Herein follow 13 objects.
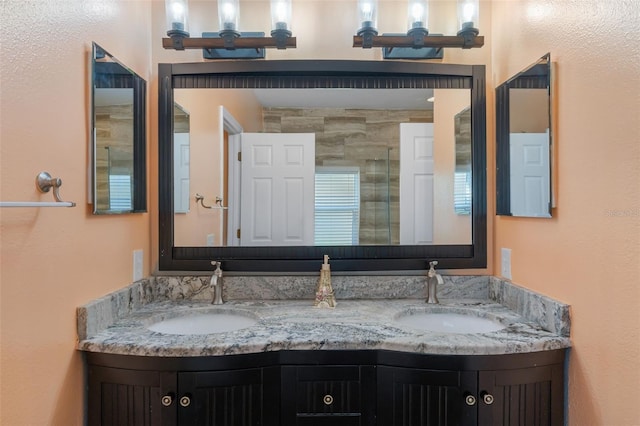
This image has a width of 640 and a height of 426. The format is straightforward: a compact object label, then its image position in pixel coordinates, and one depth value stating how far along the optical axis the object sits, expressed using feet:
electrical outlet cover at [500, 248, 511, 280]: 5.37
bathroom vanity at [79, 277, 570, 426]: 3.92
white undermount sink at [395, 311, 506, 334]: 5.09
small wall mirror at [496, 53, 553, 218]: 4.39
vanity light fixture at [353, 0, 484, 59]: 5.26
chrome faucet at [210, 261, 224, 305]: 5.41
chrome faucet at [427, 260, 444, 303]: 5.46
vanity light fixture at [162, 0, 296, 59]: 5.27
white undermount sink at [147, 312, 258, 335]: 5.04
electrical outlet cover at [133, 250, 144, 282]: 5.27
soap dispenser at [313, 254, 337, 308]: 5.28
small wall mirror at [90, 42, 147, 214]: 4.29
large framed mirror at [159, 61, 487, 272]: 5.65
